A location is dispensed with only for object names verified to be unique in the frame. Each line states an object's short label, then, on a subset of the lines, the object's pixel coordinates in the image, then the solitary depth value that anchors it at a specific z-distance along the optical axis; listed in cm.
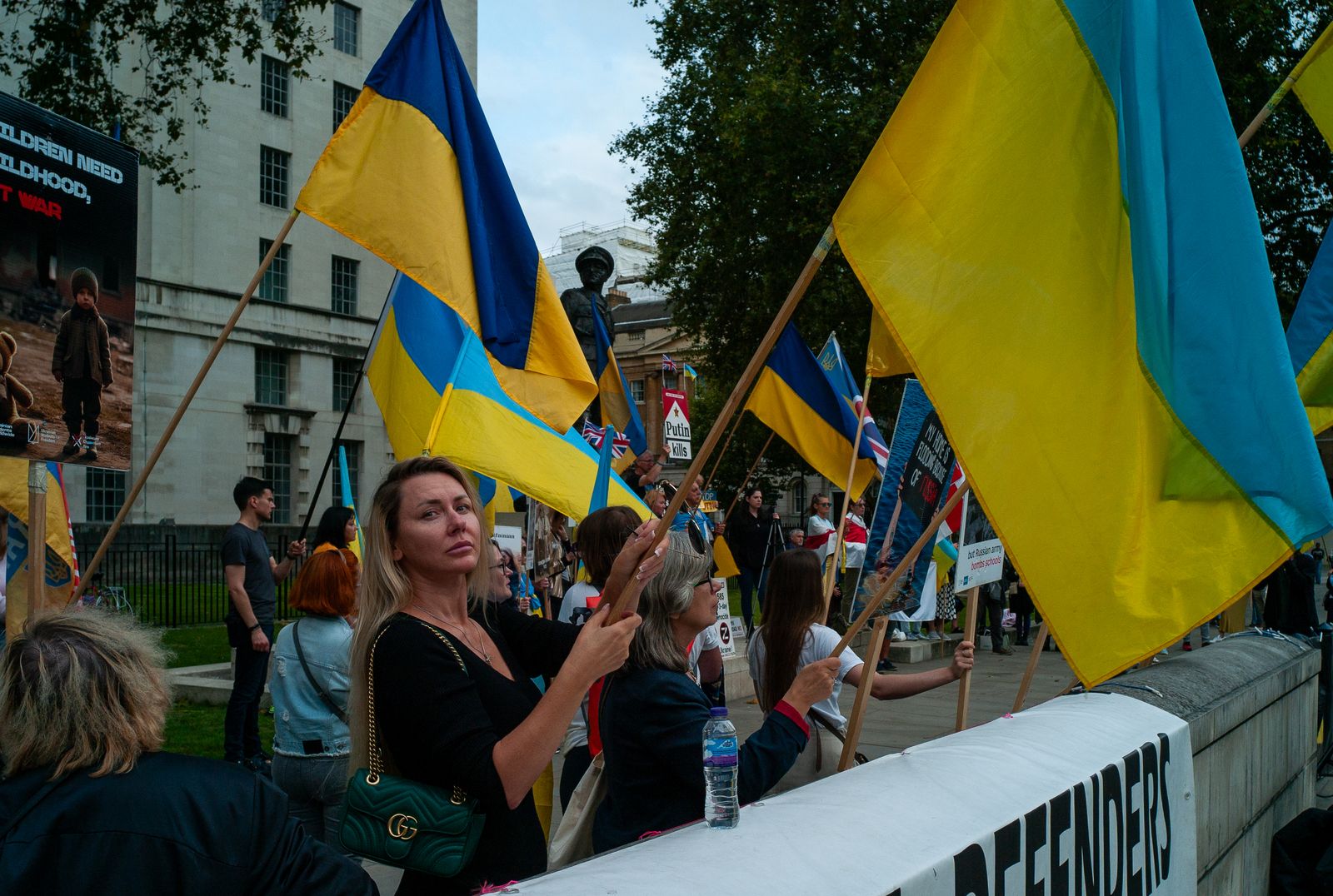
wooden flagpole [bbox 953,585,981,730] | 425
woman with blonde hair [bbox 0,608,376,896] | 178
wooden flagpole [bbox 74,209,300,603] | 394
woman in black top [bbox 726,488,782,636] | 1452
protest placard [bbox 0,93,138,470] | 404
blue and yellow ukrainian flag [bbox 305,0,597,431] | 470
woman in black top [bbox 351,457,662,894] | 232
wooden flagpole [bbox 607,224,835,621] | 279
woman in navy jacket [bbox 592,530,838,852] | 296
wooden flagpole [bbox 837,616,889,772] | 377
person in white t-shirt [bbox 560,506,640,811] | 448
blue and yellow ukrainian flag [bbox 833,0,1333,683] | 329
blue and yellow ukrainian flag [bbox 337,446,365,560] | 679
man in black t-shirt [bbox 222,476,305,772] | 737
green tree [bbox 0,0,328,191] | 1445
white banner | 194
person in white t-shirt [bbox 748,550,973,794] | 464
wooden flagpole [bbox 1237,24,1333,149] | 405
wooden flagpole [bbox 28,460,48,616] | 367
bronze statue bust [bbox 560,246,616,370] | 1041
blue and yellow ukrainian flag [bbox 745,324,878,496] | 1041
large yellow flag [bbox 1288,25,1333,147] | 541
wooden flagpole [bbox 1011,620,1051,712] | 395
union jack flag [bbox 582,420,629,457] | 955
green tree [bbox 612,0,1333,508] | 2253
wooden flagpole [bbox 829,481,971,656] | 344
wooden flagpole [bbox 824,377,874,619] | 544
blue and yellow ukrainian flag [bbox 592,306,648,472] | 1002
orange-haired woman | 449
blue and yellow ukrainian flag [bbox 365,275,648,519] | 562
